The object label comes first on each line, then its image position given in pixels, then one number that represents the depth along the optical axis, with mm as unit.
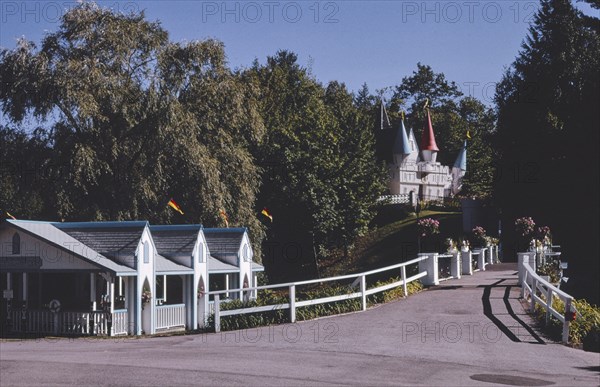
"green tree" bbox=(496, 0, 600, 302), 52969
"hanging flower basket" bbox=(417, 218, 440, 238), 41494
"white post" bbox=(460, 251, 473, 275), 41188
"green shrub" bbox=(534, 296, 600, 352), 20500
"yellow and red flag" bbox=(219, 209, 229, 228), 45150
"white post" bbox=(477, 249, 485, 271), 44531
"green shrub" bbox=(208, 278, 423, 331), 25062
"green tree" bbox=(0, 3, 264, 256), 42781
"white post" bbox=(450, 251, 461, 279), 38625
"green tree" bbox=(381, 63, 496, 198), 100125
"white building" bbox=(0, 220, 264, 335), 28516
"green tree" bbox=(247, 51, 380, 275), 66250
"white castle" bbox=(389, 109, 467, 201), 91562
